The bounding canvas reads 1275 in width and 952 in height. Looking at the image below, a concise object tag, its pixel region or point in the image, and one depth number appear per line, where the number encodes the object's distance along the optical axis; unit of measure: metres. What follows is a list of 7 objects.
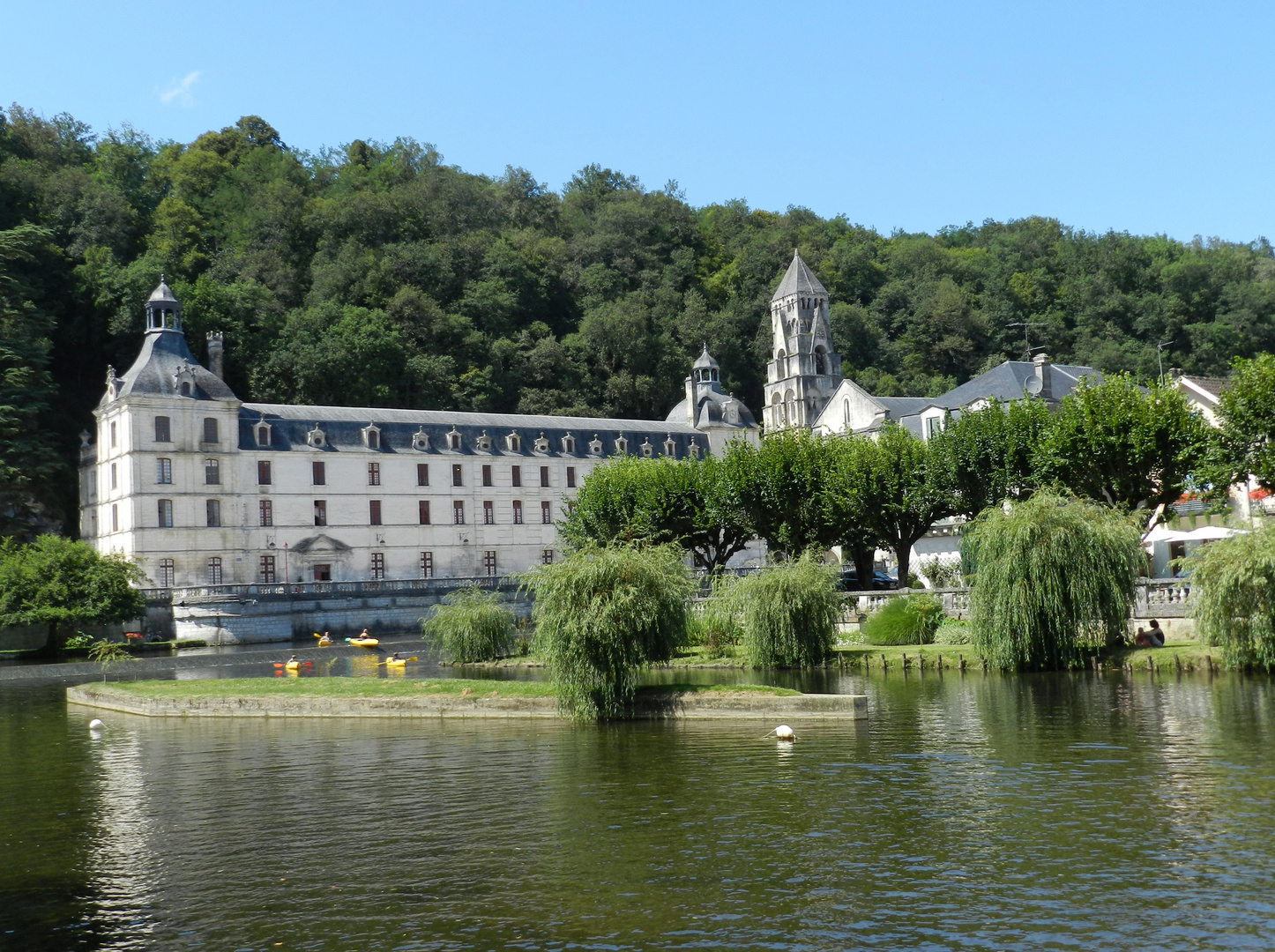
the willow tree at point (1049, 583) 30.83
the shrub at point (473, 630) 41.72
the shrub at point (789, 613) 34.88
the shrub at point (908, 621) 38.97
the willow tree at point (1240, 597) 27.53
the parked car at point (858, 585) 53.41
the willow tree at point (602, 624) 24.70
